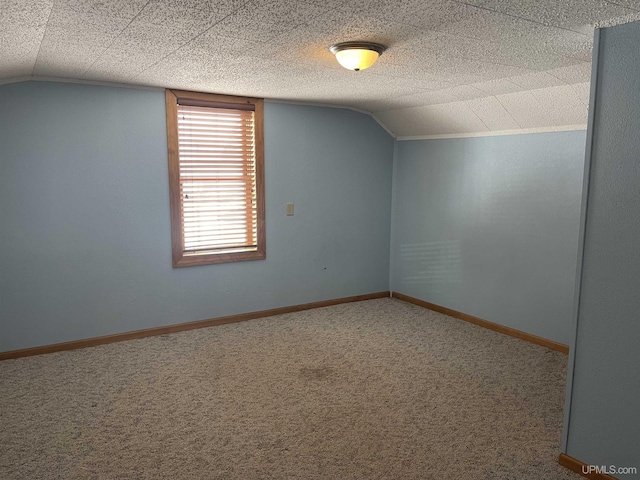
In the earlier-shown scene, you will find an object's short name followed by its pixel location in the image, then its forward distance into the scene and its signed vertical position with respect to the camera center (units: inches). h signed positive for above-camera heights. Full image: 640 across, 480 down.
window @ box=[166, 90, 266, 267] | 161.5 +5.2
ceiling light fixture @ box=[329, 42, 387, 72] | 95.3 +28.0
